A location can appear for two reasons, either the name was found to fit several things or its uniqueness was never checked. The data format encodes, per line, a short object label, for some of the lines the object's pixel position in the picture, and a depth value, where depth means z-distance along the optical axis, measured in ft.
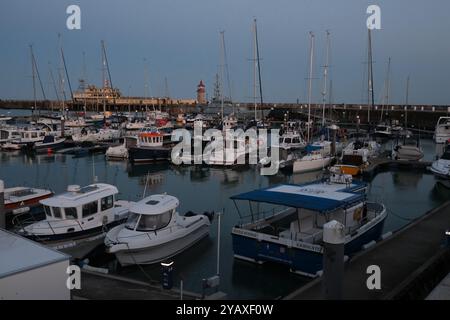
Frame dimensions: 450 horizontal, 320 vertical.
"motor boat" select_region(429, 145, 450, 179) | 83.66
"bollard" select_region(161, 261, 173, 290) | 32.42
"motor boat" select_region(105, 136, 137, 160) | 123.44
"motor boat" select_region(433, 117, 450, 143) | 157.79
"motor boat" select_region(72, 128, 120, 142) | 151.72
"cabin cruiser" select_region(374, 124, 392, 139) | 169.58
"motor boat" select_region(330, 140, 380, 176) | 92.56
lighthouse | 450.71
